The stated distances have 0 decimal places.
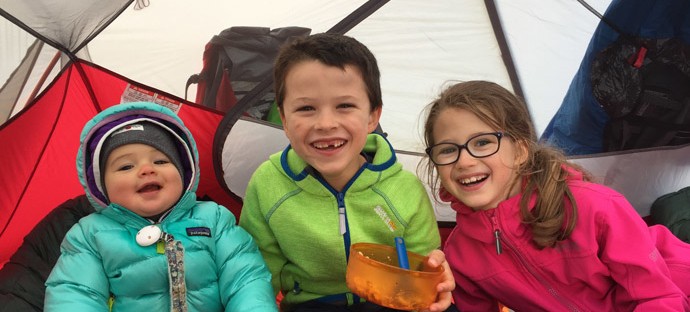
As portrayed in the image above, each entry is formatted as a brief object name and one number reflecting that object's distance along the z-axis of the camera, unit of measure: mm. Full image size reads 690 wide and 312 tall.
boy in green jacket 1406
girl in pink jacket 1400
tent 2025
